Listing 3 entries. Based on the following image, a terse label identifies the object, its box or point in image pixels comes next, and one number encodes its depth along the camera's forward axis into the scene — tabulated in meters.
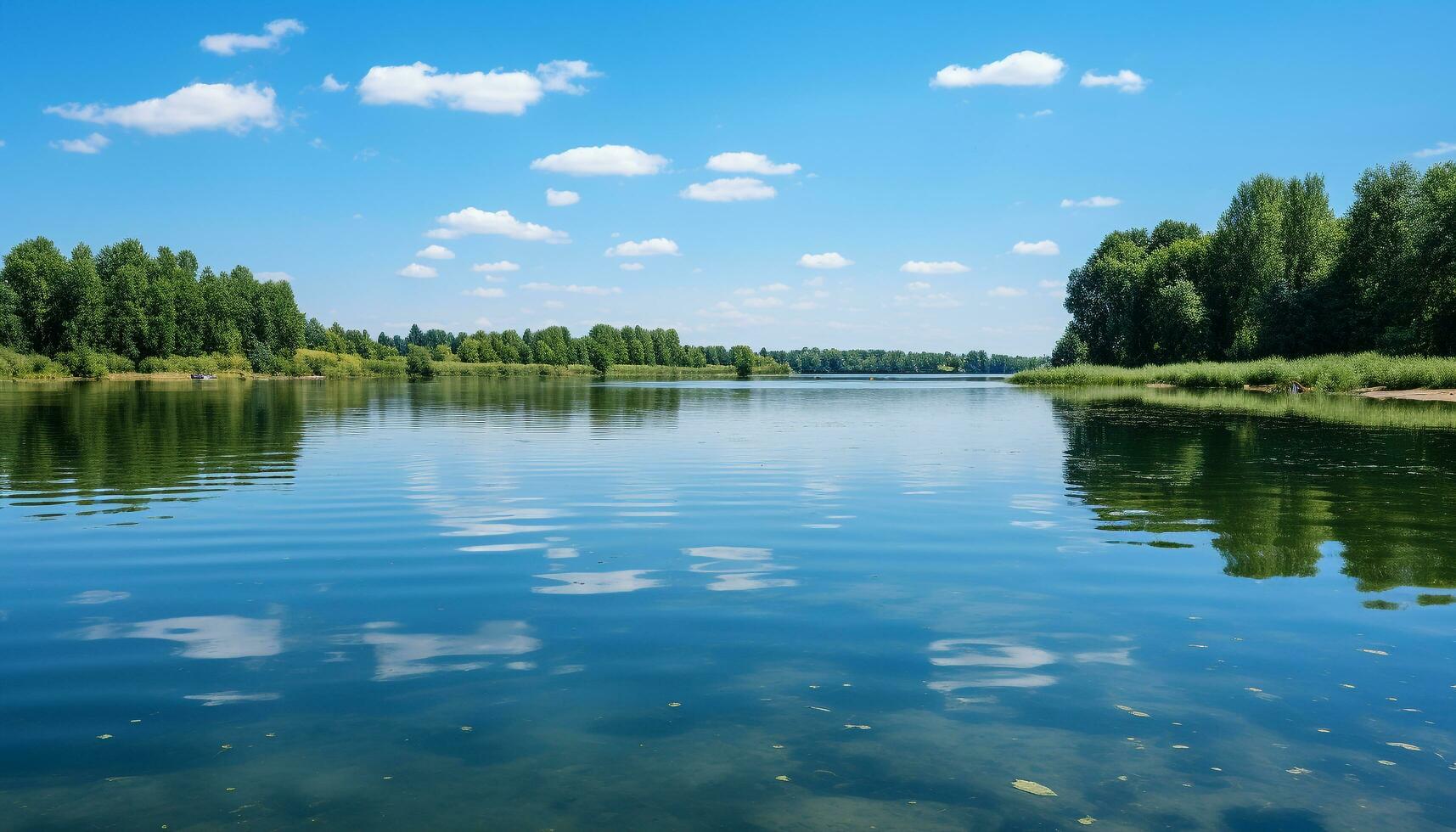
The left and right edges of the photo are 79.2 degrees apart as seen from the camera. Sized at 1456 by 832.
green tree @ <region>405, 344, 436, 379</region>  196.75
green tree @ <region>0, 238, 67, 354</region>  137.50
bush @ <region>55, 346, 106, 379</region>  127.94
